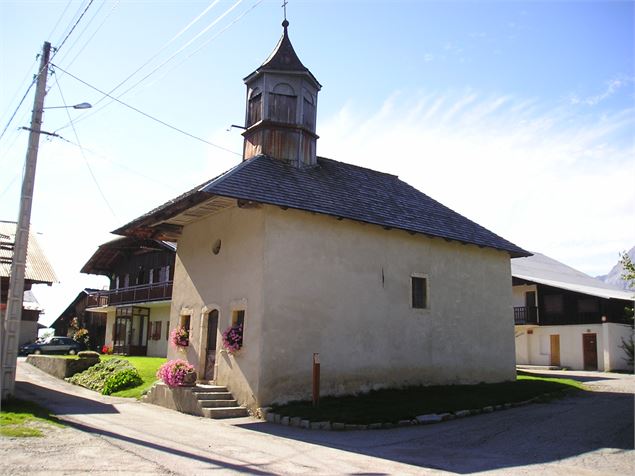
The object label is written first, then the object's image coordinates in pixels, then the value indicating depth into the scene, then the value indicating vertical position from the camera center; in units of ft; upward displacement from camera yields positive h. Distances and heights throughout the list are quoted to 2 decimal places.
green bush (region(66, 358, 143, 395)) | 65.57 -6.39
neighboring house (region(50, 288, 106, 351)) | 155.74 +1.31
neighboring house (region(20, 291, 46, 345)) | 130.25 +0.62
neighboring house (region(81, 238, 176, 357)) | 112.98 +6.90
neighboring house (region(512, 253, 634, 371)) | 101.65 +2.90
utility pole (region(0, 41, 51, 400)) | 41.14 +4.06
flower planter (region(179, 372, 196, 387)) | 49.73 -4.68
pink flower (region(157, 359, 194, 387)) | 49.60 -3.98
